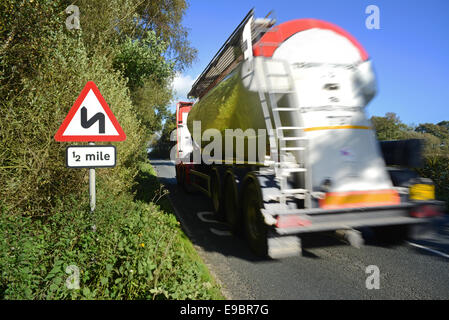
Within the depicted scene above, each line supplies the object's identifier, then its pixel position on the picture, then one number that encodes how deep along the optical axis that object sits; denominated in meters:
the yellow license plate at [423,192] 4.11
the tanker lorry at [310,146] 3.92
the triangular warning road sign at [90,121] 3.69
